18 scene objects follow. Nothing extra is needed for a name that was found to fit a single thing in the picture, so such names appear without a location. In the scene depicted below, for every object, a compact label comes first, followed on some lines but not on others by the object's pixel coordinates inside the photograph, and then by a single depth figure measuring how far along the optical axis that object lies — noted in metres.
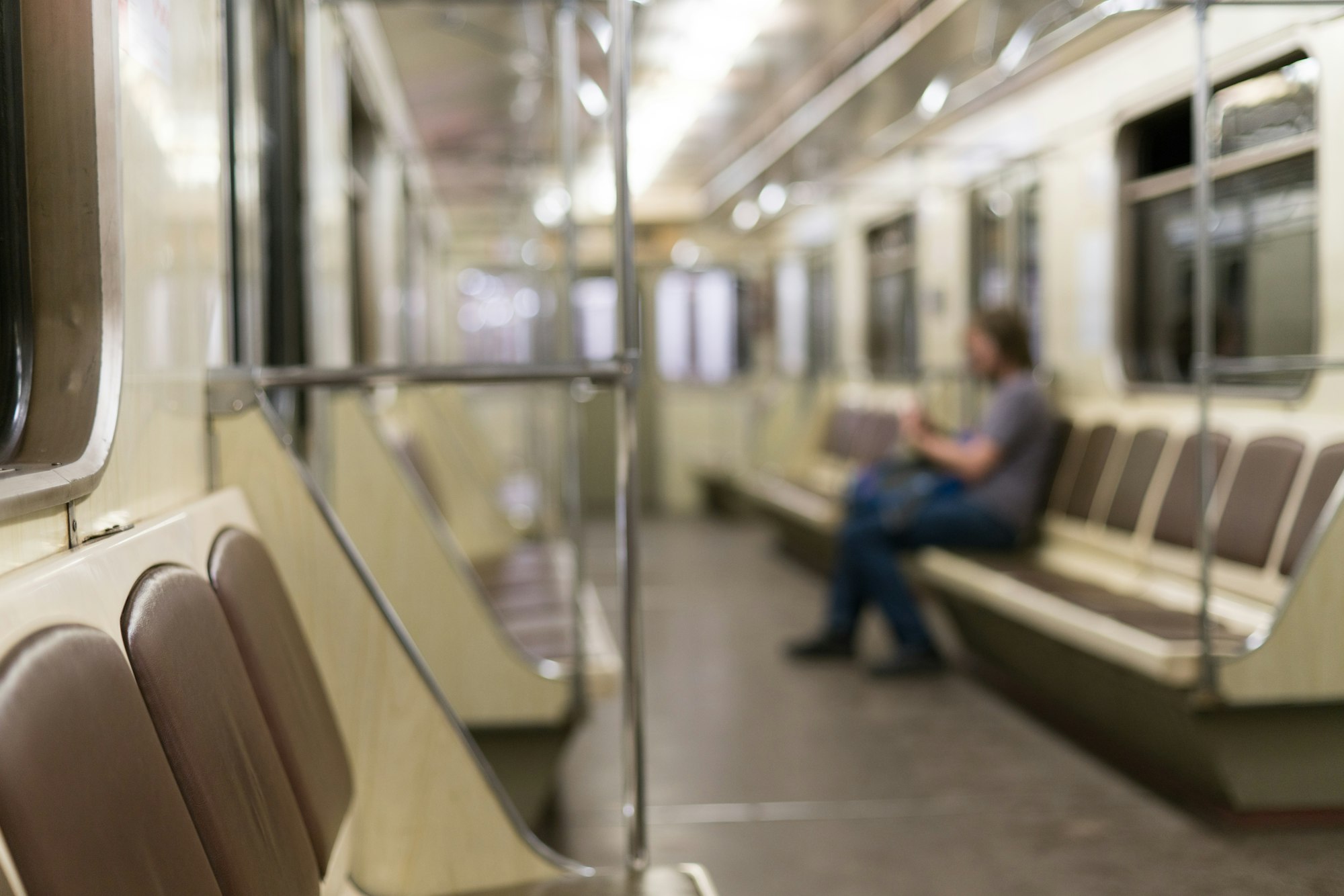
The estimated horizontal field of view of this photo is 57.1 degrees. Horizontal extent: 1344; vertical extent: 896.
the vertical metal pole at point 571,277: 3.22
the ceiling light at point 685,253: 11.70
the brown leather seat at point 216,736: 1.15
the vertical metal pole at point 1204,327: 3.22
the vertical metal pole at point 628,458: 1.77
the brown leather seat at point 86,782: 0.83
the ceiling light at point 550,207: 10.46
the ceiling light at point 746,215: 9.85
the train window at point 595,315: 12.41
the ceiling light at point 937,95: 5.03
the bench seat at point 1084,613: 3.34
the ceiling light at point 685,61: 6.21
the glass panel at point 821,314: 10.30
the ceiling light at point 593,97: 5.76
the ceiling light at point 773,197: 8.82
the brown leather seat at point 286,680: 1.49
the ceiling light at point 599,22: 3.94
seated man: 5.20
